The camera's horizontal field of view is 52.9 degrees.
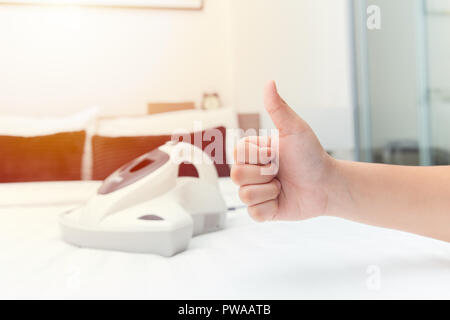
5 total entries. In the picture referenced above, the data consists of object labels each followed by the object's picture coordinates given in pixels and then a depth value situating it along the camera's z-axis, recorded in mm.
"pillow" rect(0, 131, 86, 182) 1725
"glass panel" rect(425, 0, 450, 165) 2211
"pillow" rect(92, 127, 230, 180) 1829
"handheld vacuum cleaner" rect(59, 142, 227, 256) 840
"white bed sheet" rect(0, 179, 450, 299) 614
